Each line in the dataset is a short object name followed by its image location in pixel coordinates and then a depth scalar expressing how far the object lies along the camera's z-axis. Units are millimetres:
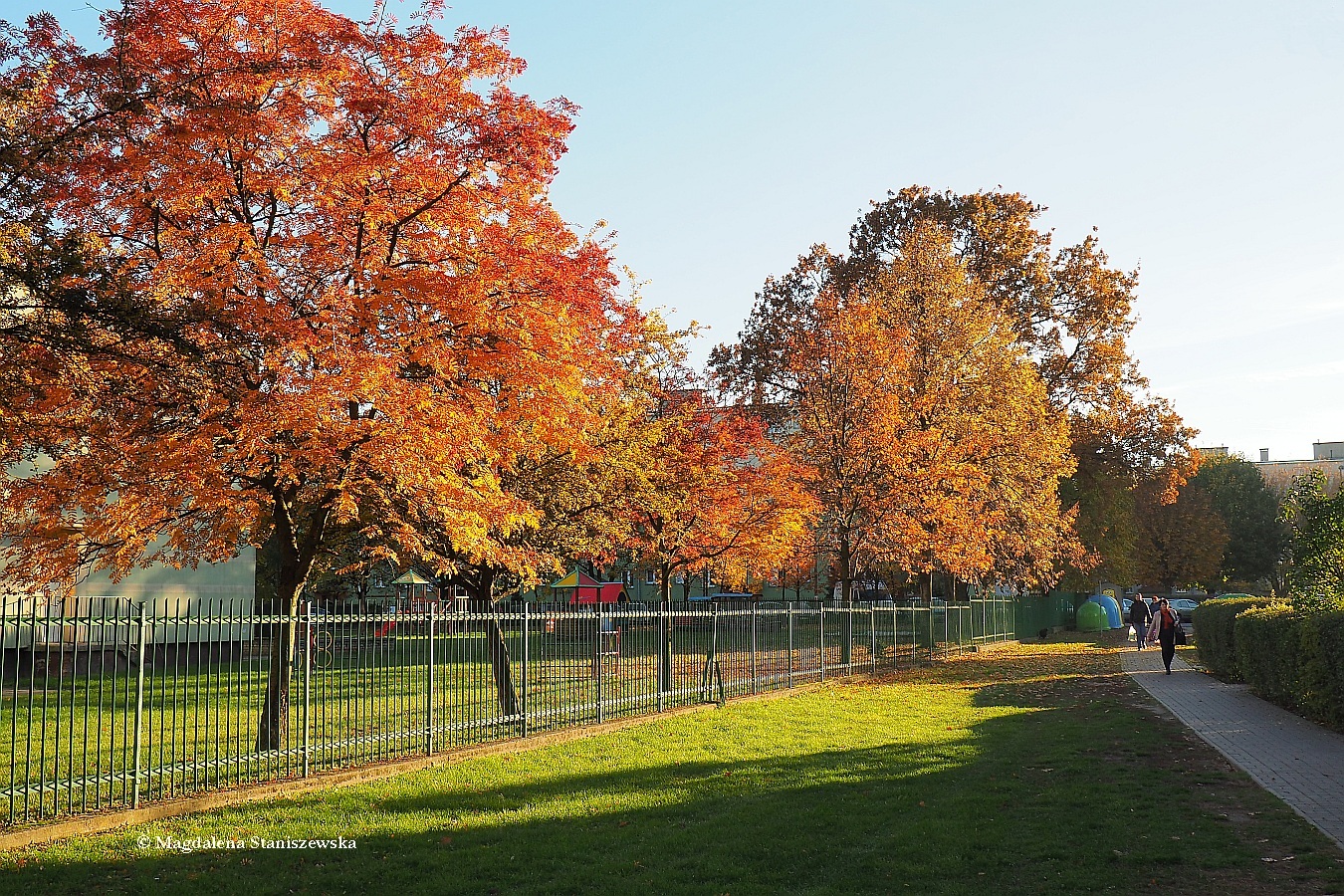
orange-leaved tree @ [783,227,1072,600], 26938
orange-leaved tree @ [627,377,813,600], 21234
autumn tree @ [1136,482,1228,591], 63062
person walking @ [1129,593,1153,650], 36125
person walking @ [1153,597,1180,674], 24984
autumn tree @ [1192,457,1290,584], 71438
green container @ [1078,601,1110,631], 50750
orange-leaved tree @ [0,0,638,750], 10148
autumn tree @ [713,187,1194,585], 40781
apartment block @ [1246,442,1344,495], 85831
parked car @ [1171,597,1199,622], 49812
